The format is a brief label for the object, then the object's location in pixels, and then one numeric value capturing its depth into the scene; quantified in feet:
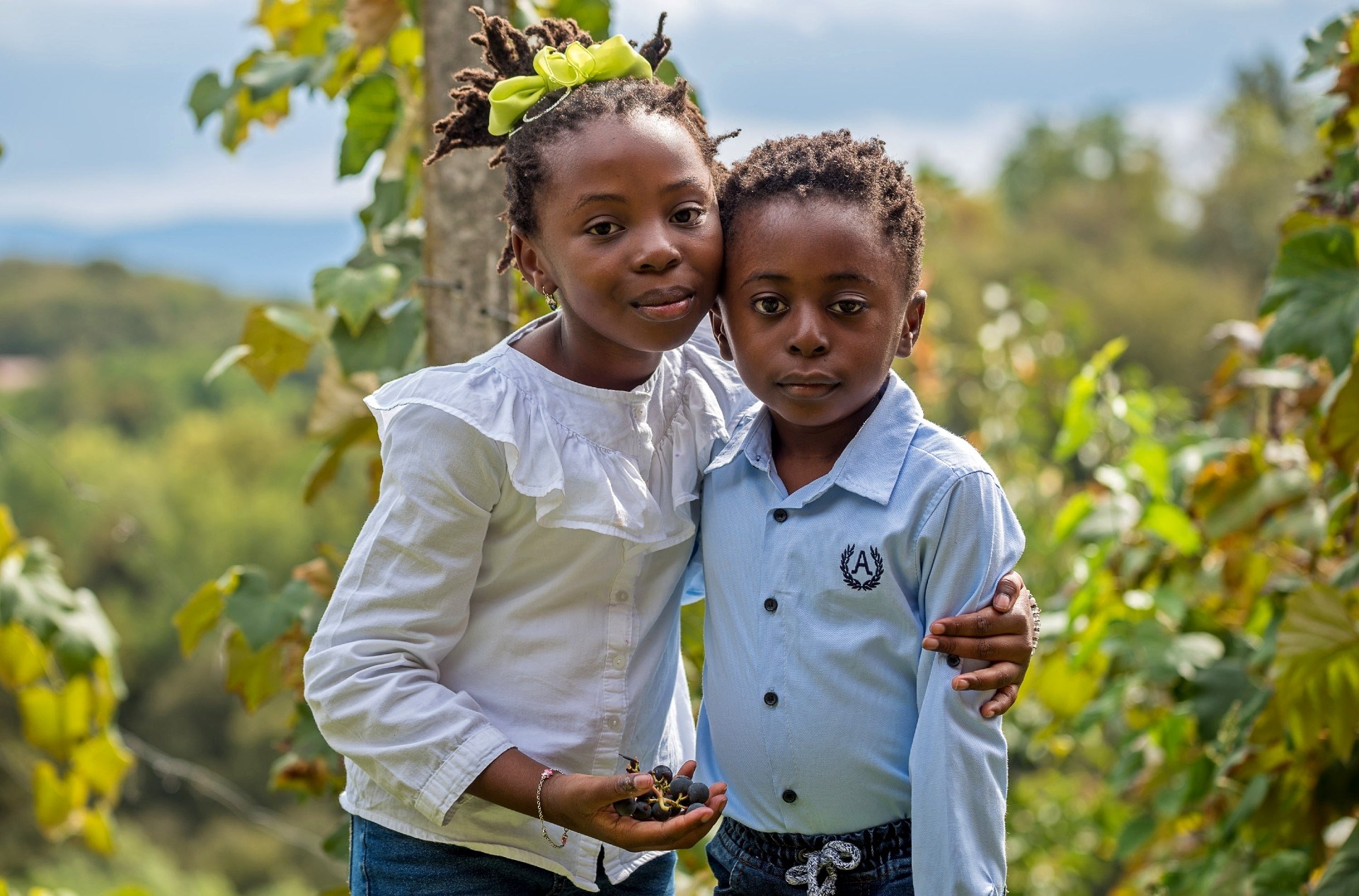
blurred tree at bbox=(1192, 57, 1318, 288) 83.82
